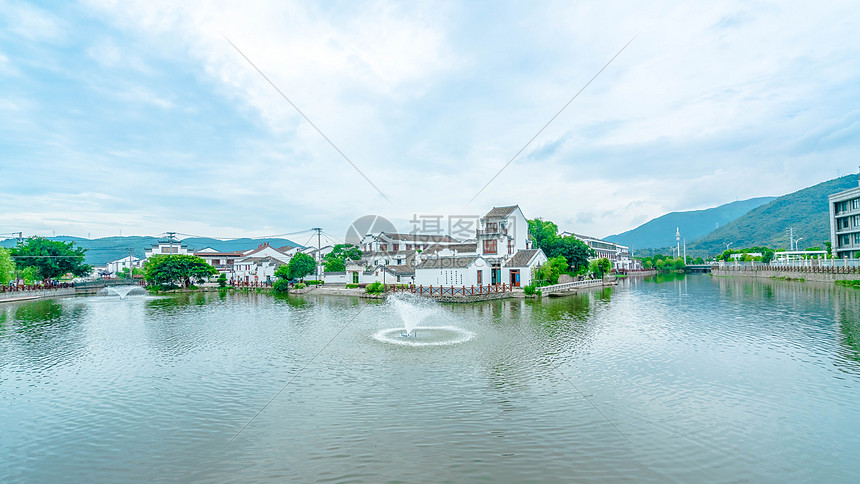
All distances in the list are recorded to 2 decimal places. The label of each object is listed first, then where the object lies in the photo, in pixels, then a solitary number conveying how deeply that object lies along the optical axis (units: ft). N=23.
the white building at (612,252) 337.97
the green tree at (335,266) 194.59
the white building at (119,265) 344.90
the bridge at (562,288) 132.67
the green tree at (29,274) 175.22
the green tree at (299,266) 181.06
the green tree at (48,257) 170.30
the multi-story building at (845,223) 182.60
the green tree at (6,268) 145.07
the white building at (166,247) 321.32
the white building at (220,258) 276.21
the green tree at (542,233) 184.16
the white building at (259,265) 217.36
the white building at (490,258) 136.56
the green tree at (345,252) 215.51
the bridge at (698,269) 331.49
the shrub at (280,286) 170.91
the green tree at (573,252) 176.35
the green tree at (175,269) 181.47
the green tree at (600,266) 200.34
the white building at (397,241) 226.99
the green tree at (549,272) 138.92
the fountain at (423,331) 60.18
